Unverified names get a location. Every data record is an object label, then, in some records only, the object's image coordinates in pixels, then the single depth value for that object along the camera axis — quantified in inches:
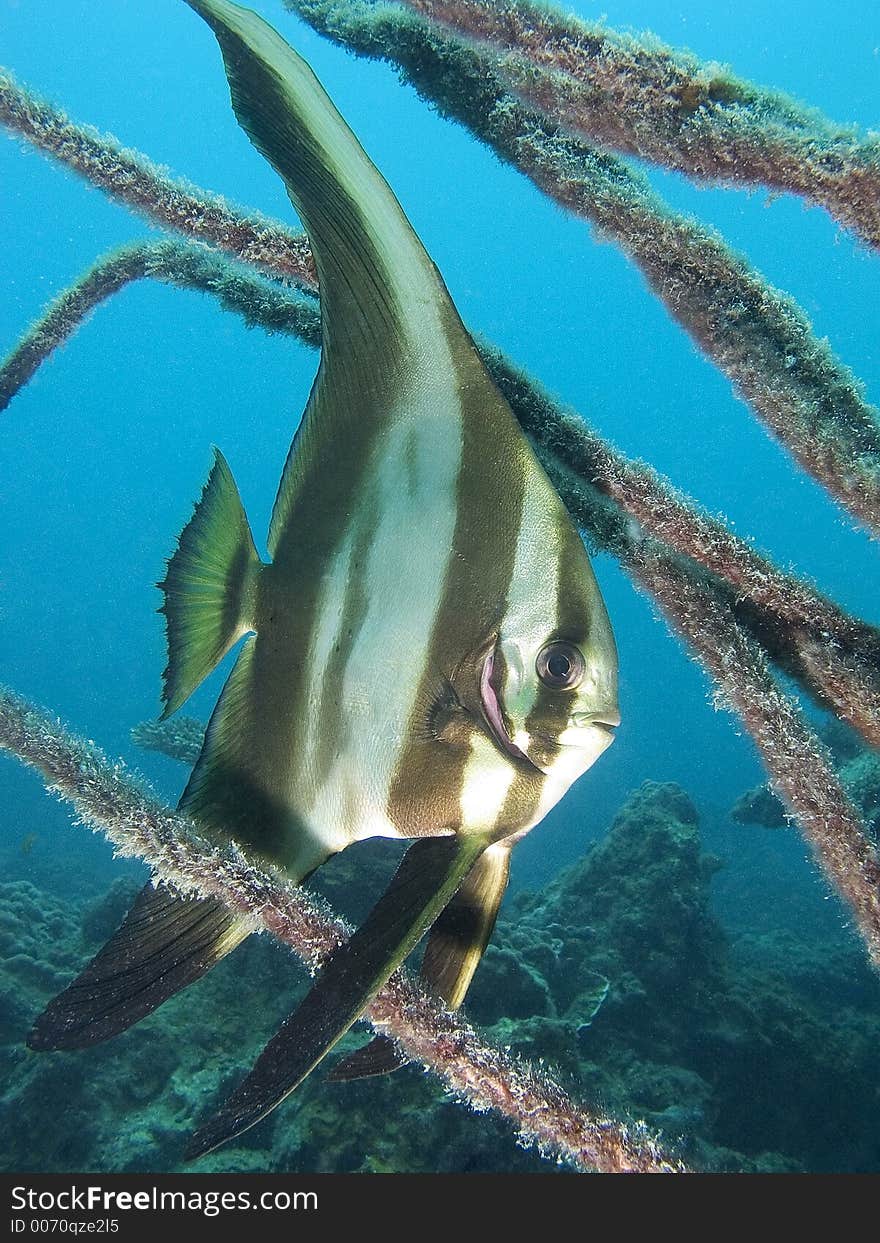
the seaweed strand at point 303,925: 15.6
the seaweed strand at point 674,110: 17.7
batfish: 14.4
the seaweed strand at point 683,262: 20.0
